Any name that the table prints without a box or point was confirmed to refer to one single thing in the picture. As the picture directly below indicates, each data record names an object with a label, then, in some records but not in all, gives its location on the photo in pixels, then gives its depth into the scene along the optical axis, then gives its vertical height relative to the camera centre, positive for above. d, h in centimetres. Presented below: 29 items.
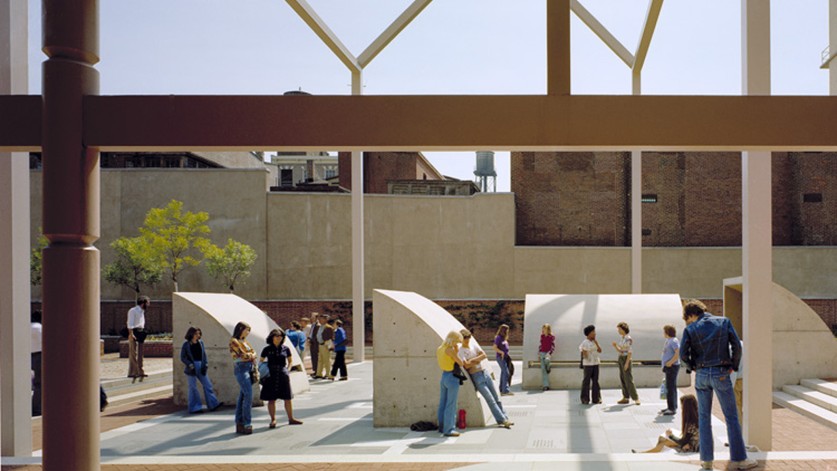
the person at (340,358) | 1703 -232
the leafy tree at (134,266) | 2912 -51
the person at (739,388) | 992 -175
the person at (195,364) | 1229 -175
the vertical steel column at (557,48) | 567 +143
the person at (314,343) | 1740 -206
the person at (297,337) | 1626 -175
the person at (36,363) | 1077 -148
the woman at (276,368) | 1079 -159
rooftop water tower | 5491 +556
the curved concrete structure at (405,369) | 1105 -165
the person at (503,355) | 1468 -196
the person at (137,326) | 1598 -148
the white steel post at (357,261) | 2009 -27
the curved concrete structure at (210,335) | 1327 -140
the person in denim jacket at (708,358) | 714 -100
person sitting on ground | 816 -198
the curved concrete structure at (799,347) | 1450 -184
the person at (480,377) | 1069 -175
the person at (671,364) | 1172 -171
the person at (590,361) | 1292 -186
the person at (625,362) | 1258 -182
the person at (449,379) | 1023 -166
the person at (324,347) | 1703 -212
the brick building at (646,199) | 3881 +237
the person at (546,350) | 1502 -191
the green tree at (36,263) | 2770 -34
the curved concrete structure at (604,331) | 1552 -163
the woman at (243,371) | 1062 -161
